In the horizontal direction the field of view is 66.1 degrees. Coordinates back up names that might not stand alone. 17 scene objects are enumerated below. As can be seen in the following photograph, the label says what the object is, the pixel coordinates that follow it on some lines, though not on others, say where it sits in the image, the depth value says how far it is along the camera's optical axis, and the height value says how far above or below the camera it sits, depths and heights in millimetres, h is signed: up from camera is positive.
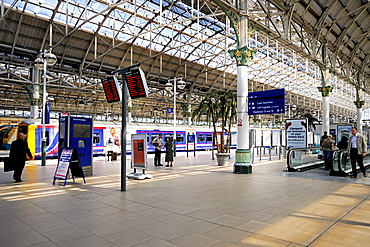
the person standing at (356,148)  9492 -432
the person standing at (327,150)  12281 -638
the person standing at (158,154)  14617 -978
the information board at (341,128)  23045 +609
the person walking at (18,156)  9359 -667
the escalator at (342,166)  10406 -1147
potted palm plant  15070 +1473
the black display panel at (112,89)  8711 +1450
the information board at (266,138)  20297 -188
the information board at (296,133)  13820 +118
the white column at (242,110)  11984 +1074
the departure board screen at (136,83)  7696 +1451
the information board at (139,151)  10055 -554
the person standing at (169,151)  14344 -793
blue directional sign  11195 +1355
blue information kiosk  10727 -14
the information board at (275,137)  20953 -158
